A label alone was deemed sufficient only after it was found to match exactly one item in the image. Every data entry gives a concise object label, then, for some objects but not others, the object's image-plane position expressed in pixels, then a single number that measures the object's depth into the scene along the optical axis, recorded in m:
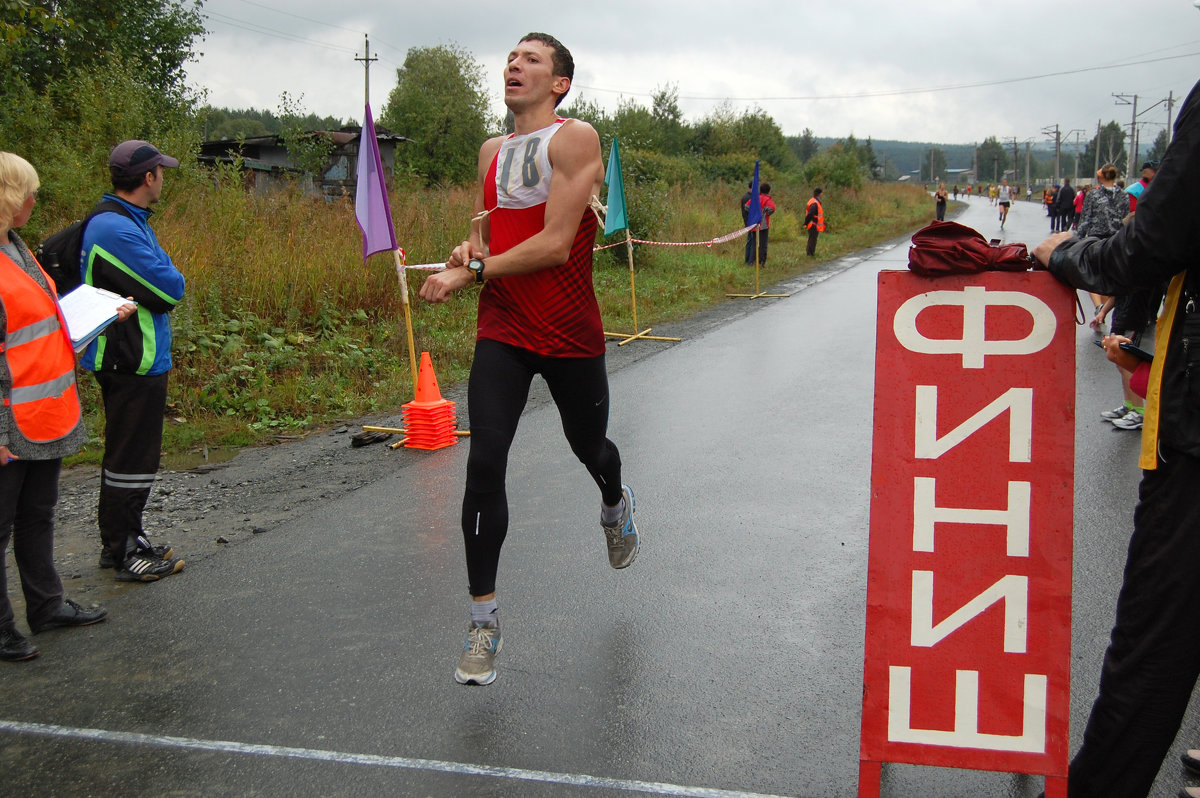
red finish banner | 2.46
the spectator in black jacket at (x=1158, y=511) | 2.20
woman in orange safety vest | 3.81
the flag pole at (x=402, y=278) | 8.17
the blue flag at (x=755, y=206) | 17.70
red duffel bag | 2.43
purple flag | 7.91
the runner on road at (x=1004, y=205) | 46.43
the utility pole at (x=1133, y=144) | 76.49
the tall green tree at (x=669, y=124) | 64.38
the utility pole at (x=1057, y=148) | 110.37
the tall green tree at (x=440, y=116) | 64.69
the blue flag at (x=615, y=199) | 12.38
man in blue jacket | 4.50
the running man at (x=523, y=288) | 3.44
